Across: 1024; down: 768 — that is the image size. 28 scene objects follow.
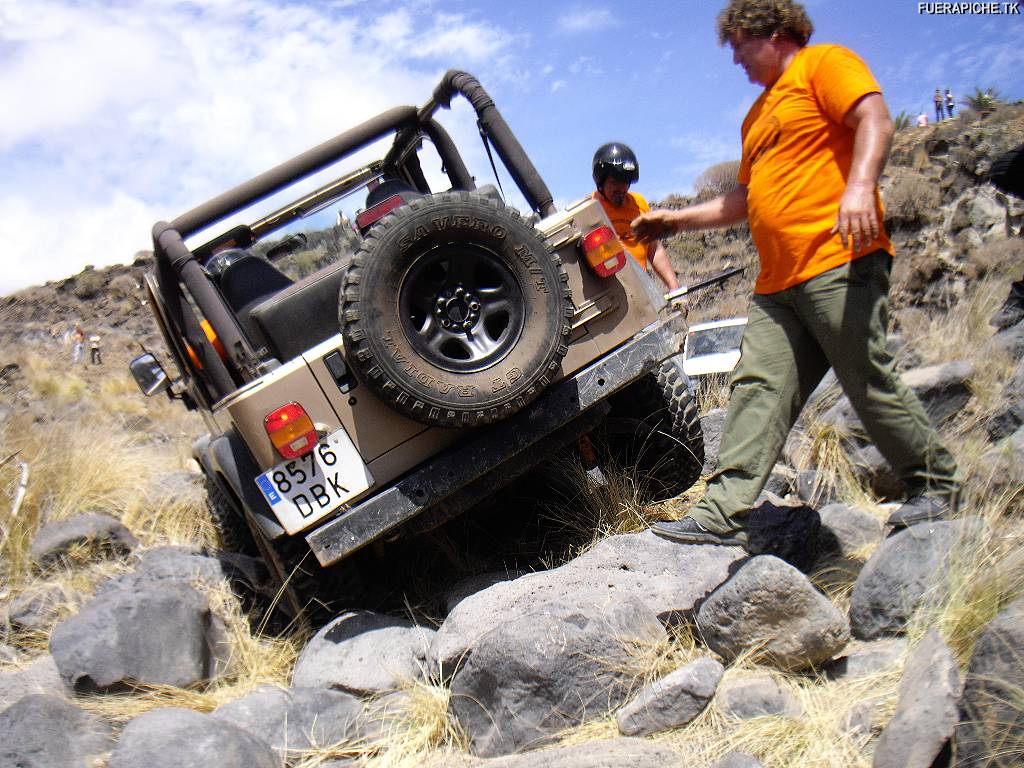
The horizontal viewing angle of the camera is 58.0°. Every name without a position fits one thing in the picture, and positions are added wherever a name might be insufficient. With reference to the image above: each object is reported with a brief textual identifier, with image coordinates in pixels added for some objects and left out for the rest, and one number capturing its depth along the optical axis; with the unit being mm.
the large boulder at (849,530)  3459
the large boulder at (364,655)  3455
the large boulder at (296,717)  3086
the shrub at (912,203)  11430
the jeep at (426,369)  3584
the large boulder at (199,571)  4625
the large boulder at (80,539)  5039
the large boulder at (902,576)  2623
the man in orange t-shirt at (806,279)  2889
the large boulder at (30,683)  3521
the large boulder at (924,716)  2023
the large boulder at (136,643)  3545
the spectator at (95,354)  28109
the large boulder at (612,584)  3260
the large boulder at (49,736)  2732
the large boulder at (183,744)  2600
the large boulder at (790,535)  3354
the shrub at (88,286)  31188
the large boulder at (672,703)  2555
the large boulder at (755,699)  2480
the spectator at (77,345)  28281
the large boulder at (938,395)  4602
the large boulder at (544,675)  2746
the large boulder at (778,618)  2590
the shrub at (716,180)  18277
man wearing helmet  5293
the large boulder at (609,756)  2328
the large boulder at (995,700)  1910
